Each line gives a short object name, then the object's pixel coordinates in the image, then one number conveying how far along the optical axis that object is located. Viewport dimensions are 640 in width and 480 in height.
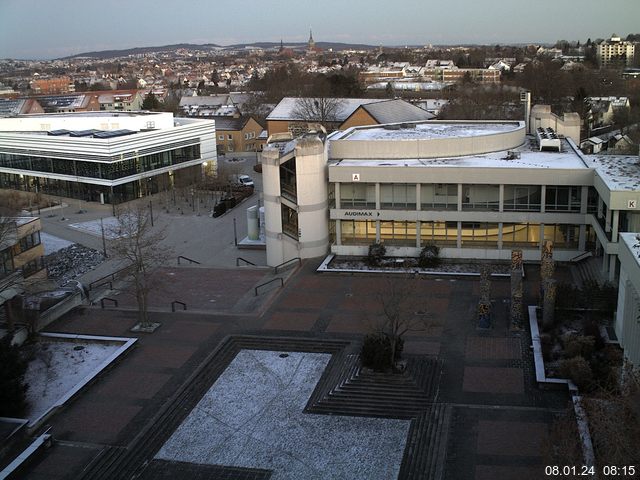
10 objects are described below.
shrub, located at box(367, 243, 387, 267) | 34.91
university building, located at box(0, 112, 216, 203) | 56.78
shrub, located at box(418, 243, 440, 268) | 34.31
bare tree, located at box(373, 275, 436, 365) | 23.33
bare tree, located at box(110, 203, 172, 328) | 27.98
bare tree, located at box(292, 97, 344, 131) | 73.31
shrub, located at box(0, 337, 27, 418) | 20.73
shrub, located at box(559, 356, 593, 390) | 20.80
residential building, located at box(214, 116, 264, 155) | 82.00
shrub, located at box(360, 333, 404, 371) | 23.02
